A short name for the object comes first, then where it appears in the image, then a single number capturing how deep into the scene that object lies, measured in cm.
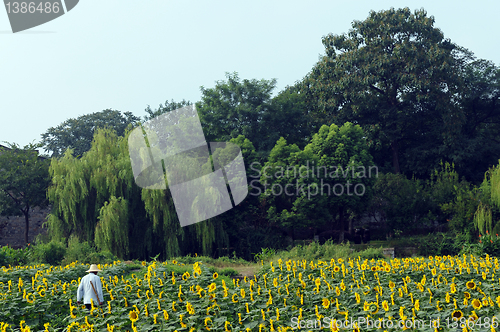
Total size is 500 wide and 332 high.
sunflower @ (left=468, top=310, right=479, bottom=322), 365
